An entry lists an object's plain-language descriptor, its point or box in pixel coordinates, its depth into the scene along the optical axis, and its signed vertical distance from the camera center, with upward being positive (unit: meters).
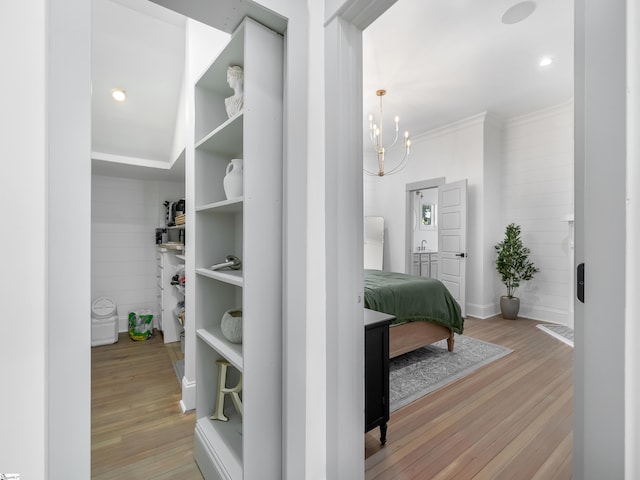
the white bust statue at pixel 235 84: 1.41 +0.74
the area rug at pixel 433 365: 2.35 -1.19
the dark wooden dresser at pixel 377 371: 1.64 -0.75
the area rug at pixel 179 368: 2.58 -1.19
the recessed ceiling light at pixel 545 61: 3.03 +1.83
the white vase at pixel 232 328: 1.44 -0.44
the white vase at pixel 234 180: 1.47 +0.29
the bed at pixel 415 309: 2.70 -0.70
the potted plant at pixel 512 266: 4.26 -0.40
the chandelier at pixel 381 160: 3.56 +1.37
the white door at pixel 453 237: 4.46 +0.02
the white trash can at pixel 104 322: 3.32 -0.95
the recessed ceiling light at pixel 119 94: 2.61 +1.27
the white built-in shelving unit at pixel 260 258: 1.12 -0.08
